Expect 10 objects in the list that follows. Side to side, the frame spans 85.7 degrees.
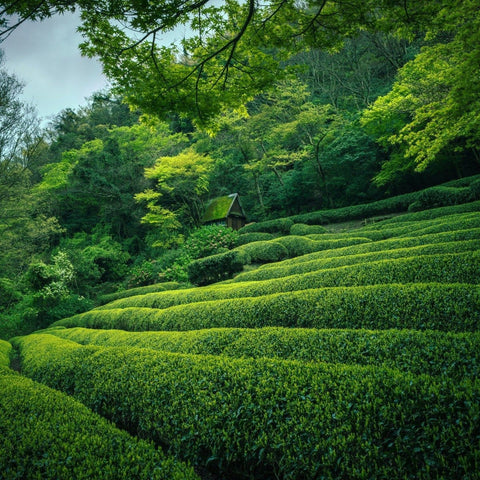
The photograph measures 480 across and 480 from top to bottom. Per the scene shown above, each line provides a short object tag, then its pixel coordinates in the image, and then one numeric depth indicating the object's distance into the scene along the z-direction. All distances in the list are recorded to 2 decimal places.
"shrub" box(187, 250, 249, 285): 14.20
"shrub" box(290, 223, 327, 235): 20.15
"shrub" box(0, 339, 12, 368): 9.26
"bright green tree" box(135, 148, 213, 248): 24.45
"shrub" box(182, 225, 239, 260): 20.50
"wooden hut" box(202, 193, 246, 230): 26.26
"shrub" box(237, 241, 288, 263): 15.34
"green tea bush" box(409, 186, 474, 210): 15.48
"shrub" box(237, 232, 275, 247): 20.84
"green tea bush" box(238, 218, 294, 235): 24.42
